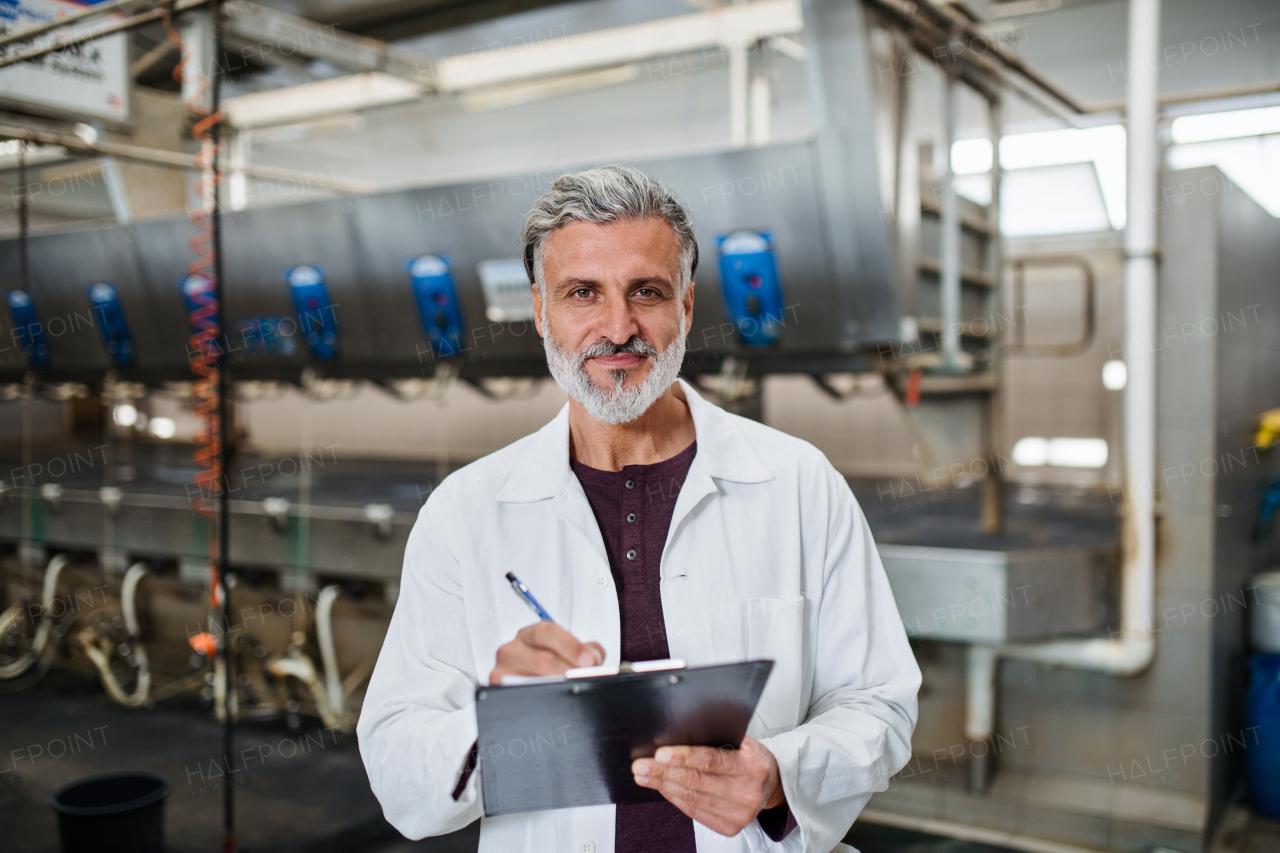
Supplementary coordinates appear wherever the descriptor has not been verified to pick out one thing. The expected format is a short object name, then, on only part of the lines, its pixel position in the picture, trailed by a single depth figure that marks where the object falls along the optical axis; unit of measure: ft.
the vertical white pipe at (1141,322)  8.46
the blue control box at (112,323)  14.67
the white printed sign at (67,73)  9.61
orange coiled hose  10.03
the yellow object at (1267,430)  11.35
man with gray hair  3.75
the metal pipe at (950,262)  7.97
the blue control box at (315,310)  12.51
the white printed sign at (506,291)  10.73
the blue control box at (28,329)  15.92
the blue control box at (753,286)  9.14
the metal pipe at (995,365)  8.70
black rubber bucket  8.54
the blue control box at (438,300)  11.36
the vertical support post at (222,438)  7.11
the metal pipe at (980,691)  9.57
